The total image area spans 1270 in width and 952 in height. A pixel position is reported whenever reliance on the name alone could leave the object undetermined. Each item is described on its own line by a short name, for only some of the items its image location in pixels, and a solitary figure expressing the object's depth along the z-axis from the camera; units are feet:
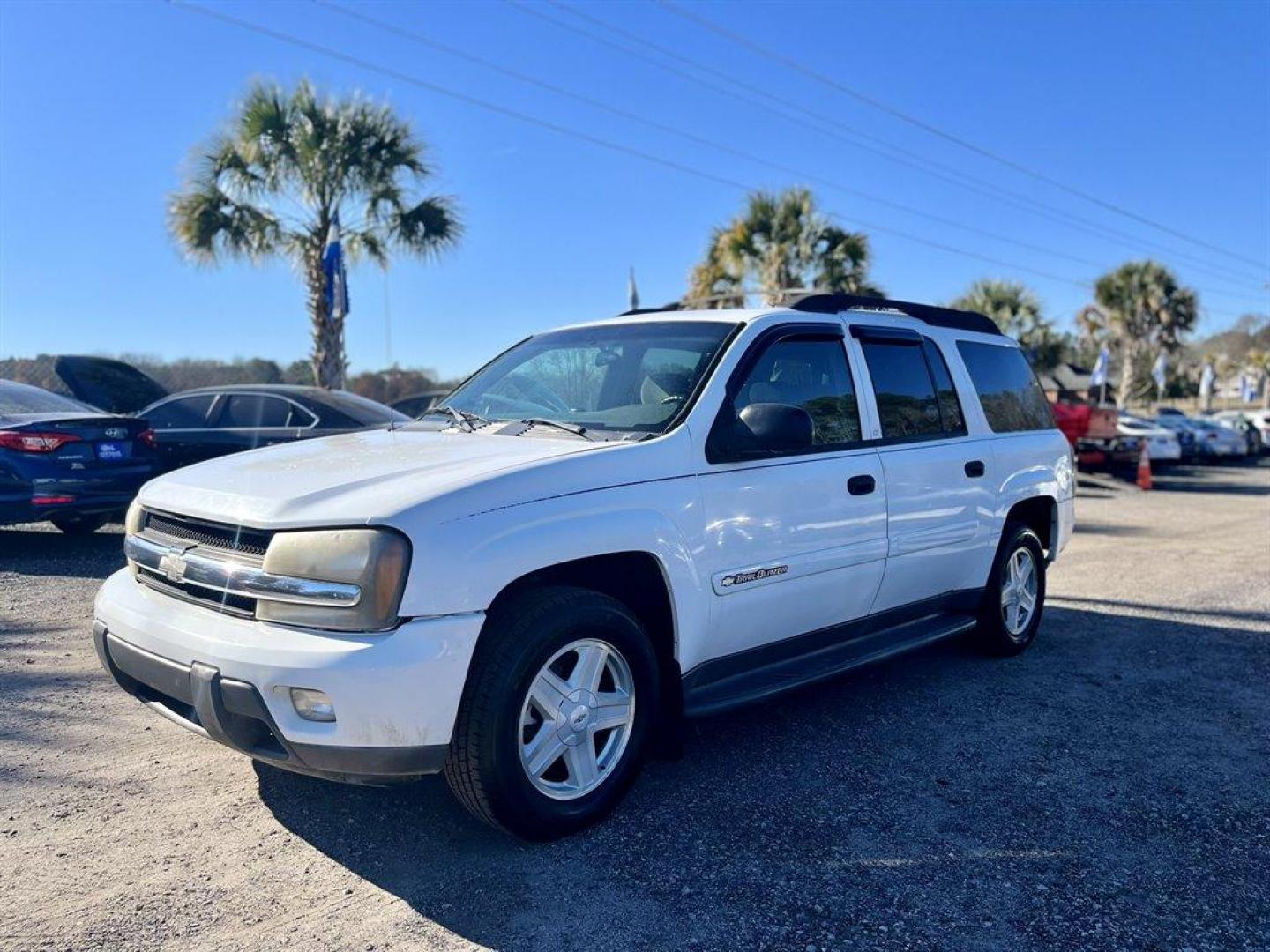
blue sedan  25.09
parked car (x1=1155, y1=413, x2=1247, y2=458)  89.15
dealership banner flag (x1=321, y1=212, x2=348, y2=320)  51.78
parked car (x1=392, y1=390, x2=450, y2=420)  53.83
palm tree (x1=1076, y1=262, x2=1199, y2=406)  132.77
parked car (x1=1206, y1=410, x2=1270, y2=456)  99.09
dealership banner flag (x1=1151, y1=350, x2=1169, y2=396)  135.63
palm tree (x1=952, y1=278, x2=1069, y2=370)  108.47
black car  31.35
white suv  9.39
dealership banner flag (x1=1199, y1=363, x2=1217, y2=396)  159.43
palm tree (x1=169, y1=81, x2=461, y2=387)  50.83
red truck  59.98
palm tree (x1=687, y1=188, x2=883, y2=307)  66.95
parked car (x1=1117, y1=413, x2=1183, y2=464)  73.87
